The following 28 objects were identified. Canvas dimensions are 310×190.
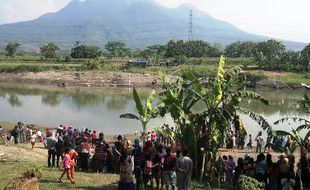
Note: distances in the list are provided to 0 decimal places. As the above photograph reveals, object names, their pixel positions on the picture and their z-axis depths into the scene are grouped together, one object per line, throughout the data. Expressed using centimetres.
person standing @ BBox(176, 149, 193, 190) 1179
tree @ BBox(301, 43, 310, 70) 7494
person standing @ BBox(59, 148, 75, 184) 1329
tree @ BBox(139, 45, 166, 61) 9457
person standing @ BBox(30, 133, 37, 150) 2088
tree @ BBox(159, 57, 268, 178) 1438
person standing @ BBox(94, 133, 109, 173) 1497
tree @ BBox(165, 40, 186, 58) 9625
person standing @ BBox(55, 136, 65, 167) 1549
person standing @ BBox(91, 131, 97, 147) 2143
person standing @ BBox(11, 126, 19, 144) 2249
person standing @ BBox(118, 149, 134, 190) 1117
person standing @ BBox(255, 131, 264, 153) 2179
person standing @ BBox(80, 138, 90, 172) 1533
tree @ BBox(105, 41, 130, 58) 10681
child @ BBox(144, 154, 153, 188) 1240
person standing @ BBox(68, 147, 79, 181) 1343
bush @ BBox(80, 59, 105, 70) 7220
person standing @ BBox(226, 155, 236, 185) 1470
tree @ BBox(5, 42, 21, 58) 9675
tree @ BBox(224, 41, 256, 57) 10079
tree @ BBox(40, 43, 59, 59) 9056
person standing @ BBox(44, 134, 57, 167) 1575
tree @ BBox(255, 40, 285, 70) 7481
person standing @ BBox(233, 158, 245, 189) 1370
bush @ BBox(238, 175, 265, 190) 877
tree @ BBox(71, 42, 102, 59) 9019
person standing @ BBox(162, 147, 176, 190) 1214
